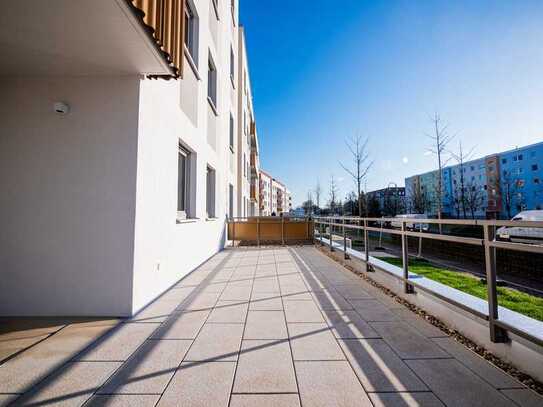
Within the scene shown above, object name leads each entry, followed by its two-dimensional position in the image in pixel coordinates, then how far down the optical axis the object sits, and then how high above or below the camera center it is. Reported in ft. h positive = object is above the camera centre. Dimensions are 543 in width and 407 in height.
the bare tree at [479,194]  152.91 +13.36
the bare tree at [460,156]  47.82 +10.84
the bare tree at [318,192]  117.91 +10.93
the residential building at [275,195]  249.73 +24.67
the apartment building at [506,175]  140.05 +25.58
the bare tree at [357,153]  49.14 +11.99
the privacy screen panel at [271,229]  35.27 -1.79
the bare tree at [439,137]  41.70 +12.54
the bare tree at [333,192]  87.56 +8.00
